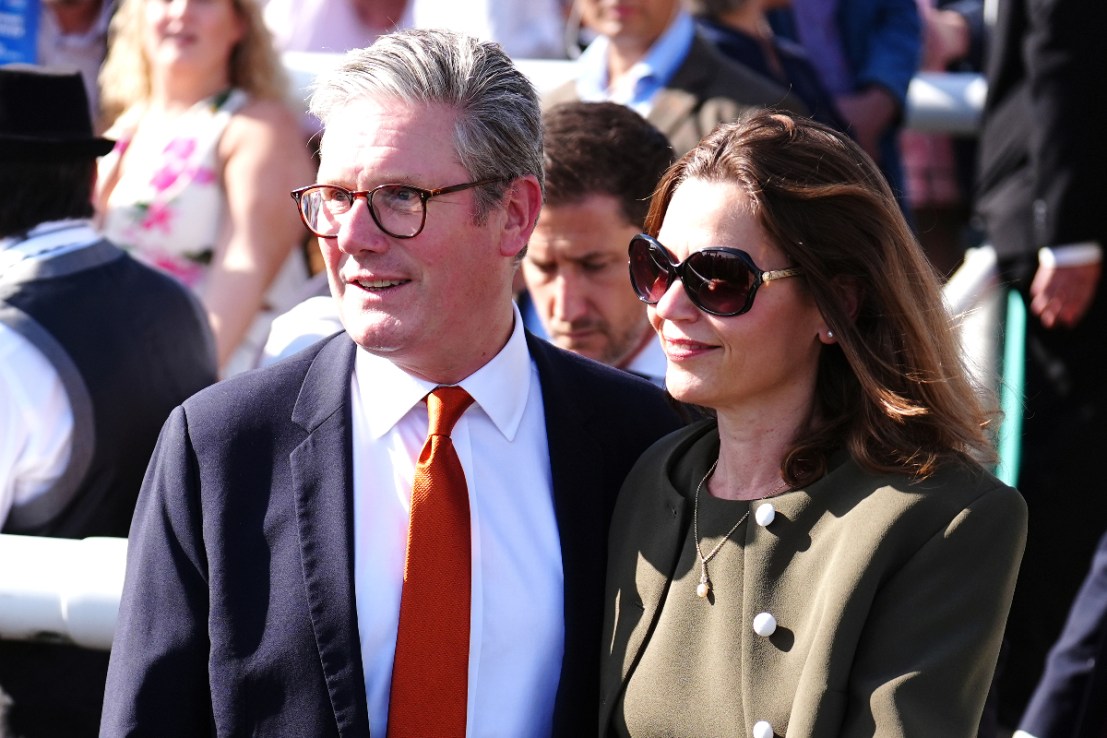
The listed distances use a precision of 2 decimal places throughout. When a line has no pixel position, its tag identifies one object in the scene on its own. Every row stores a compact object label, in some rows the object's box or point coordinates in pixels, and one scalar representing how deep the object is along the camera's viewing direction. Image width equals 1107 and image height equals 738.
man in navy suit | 5.06
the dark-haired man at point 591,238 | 8.02
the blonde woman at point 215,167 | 9.91
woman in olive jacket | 4.61
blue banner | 10.29
